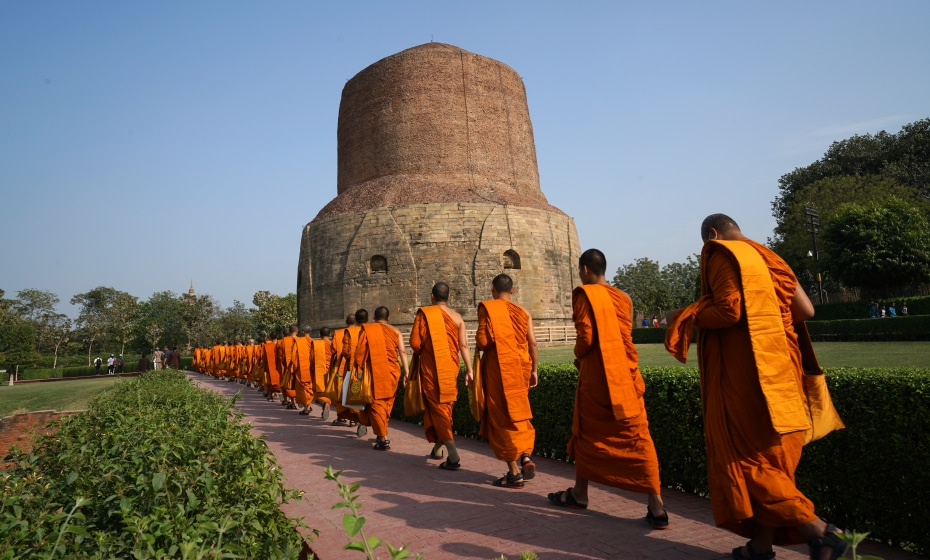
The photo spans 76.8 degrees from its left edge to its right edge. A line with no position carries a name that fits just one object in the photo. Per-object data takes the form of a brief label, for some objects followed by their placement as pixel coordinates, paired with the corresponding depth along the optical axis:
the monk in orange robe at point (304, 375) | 10.97
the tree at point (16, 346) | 33.88
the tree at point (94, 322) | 58.59
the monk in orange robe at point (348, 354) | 7.77
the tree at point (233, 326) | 61.56
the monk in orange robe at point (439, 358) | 5.73
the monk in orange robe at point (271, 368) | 13.77
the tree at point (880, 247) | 27.66
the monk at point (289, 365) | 11.56
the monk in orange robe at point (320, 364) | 10.73
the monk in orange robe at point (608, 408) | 3.67
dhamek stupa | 24.02
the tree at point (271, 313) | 51.25
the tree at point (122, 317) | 53.54
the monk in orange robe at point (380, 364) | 6.92
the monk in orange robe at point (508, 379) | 4.69
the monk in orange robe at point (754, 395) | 2.73
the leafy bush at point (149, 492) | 1.80
